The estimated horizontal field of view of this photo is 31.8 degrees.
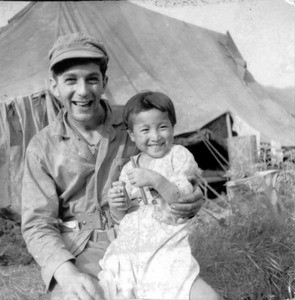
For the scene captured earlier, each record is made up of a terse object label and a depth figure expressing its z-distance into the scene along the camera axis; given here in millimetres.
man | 2262
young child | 2008
